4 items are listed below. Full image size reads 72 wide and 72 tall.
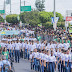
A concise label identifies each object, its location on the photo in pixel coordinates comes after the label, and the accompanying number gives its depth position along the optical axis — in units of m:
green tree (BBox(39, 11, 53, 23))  54.25
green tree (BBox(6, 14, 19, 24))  73.68
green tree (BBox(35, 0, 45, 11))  123.44
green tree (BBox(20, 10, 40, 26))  50.48
